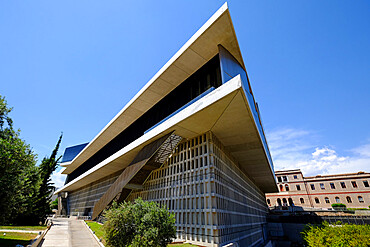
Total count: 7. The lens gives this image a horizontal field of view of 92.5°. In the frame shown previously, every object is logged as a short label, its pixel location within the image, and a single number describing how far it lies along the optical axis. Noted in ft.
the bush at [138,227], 23.66
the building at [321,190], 147.13
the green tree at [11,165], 27.85
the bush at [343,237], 26.13
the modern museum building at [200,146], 38.50
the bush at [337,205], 131.23
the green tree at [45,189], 71.51
